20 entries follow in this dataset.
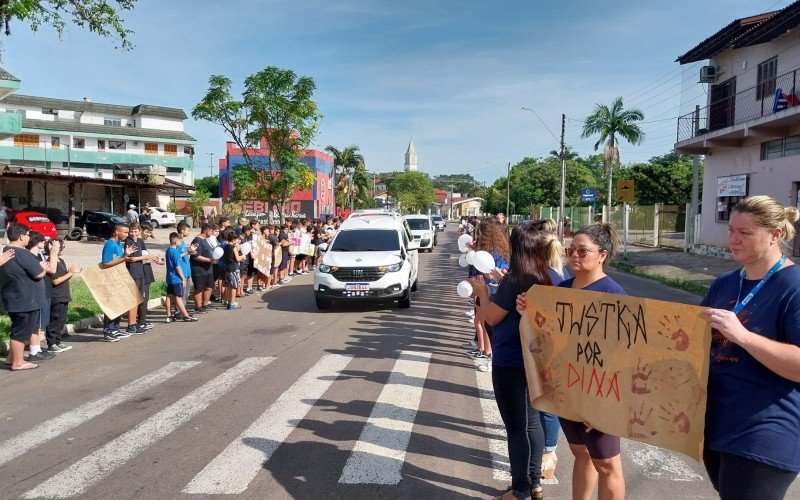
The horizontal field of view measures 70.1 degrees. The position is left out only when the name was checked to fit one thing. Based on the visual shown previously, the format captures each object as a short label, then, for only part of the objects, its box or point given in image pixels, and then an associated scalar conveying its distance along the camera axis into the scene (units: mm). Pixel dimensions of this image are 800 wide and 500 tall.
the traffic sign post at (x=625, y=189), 22750
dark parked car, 30922
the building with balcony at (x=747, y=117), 18953
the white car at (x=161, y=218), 42250
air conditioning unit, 24603
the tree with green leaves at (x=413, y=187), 111812
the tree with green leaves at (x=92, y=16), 13750
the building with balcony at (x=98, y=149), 40000
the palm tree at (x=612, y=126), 43344
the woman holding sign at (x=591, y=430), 2973
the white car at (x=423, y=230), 28984
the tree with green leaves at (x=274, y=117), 21906
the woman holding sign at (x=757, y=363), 2205
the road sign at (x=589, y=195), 32969
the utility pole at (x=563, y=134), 32406
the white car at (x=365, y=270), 11195
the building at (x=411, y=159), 179250
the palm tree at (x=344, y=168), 71438
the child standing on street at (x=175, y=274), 10219
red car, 24297
